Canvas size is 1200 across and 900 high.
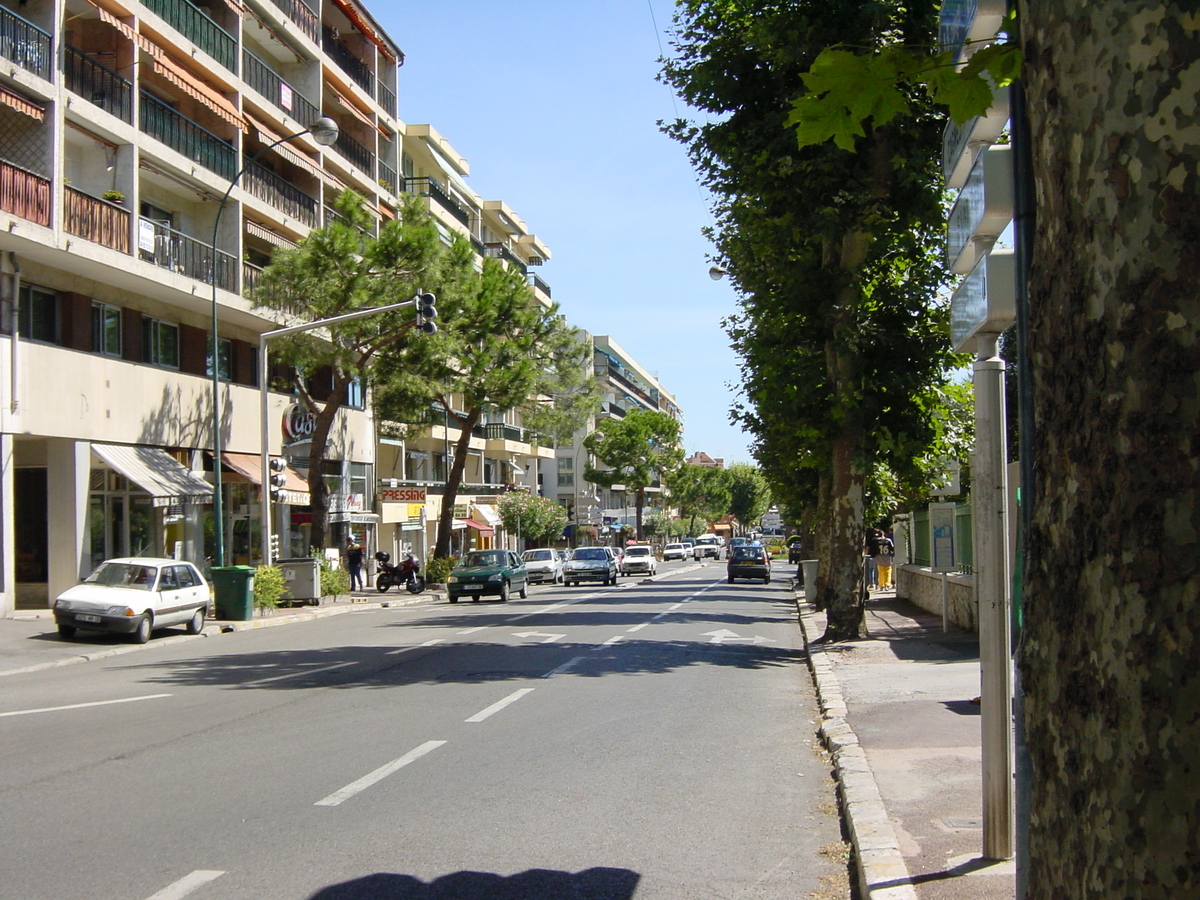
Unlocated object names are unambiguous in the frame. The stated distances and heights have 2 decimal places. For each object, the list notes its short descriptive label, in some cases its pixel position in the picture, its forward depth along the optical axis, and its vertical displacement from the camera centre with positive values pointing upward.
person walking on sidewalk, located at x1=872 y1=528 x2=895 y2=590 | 38.84 -2.41
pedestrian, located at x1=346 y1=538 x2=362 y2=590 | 37.99 -1.94
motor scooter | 38.34 -2.53
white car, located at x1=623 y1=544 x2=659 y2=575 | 58.47 -3.28
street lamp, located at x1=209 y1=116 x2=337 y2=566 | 24.45 +2.16
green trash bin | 24.45 -1.84
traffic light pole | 26.09 +2.44
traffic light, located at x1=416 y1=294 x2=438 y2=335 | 23.16 +3.85
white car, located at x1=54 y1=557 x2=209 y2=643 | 19.25 -1.63
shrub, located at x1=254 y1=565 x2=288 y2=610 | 26.59 -1.95
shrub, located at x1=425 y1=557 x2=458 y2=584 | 42.28 -2.58
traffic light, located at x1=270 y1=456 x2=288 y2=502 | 29.31 +0.50
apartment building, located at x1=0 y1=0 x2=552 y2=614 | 23.41 +5.45
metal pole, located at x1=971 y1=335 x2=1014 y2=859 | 5.56 -0.64
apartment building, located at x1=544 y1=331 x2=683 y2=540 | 104.99 +3.86
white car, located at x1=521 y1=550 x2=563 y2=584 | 47.97 -2.79
